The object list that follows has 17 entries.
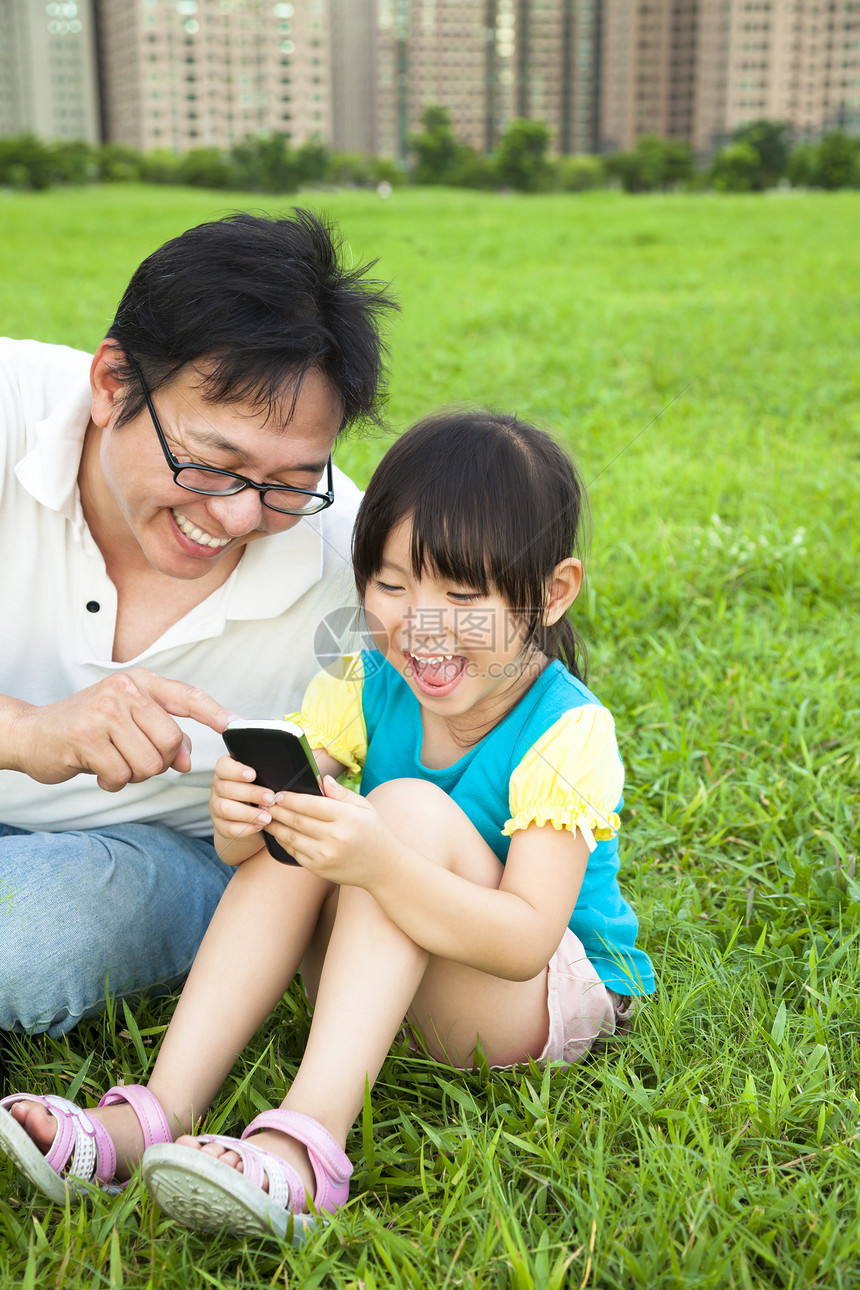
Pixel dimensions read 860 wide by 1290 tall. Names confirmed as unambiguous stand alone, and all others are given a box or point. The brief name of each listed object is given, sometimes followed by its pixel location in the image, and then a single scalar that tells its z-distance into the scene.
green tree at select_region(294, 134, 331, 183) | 44.44
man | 1.41
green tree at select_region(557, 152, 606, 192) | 45.34
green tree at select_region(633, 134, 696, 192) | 43.09
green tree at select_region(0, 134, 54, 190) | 34.25
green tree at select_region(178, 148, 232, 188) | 40.69
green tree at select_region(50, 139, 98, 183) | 35.47
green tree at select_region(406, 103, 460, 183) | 48.94
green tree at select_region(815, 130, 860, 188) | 38.25
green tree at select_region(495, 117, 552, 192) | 44.31
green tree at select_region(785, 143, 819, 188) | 39.44
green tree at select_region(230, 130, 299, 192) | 42.47
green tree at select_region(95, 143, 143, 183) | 39.38
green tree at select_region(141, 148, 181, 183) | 43.34
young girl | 1.28
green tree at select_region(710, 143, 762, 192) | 40.81
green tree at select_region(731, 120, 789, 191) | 41.44
